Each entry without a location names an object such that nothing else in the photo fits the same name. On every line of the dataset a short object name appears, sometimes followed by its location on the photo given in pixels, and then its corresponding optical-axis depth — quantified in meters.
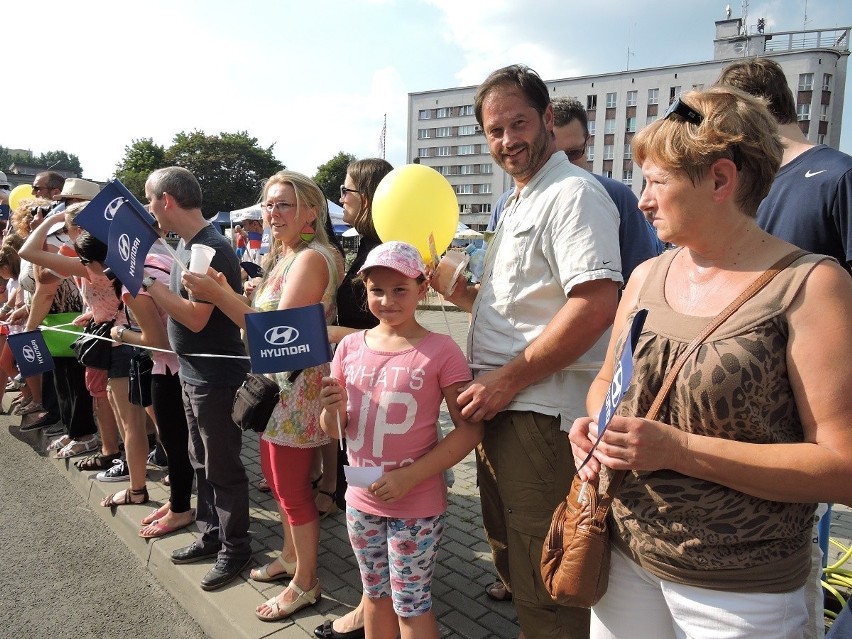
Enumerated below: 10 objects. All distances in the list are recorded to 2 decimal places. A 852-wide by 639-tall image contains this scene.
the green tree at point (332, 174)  70.19
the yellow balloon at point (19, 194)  7.90
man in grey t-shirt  3.27
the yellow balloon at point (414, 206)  2.59
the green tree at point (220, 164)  66.00
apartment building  56.66
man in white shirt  2.02
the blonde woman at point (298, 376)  2.86
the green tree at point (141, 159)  62.75
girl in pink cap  2.21
